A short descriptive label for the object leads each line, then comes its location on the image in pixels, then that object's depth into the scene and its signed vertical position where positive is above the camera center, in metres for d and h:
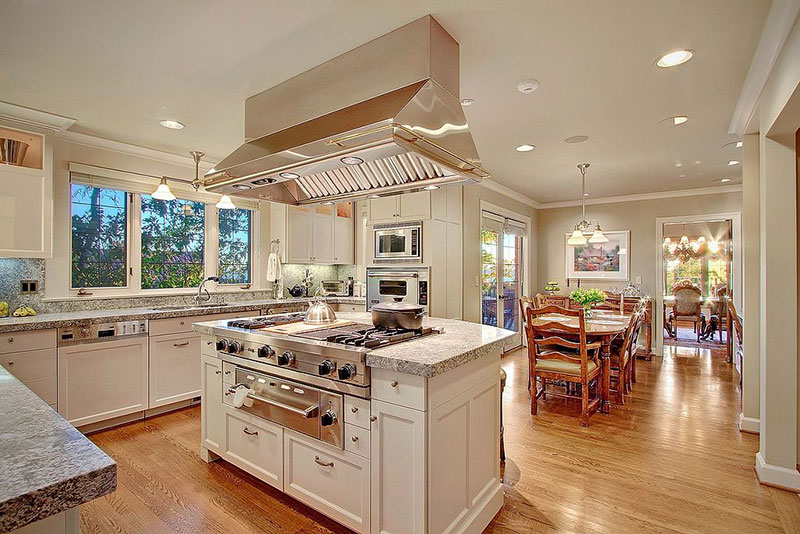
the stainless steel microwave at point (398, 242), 4.43 +0.27
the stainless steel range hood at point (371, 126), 1.84 +0.69
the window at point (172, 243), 4.16 +0.26
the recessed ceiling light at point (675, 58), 2.28 +1.20
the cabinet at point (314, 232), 4.95 +0.45
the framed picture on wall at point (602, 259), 6.54 +0.12
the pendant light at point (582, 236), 4.96 +0.37
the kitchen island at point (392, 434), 1.71 -0.80
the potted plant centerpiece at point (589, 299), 4.55 -0.37
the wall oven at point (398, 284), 4.41 -0.20
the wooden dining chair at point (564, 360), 3.45 -0.85
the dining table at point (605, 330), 3.61 -0.59
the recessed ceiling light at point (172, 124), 3.36 +1.20
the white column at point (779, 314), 2.42 -0.29
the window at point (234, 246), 4.75 +0.26
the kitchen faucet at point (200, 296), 4.29 -0.31
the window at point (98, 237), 3.70 +0.29
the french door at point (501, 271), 5.76 -0.07
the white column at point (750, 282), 3.05 -0.12
